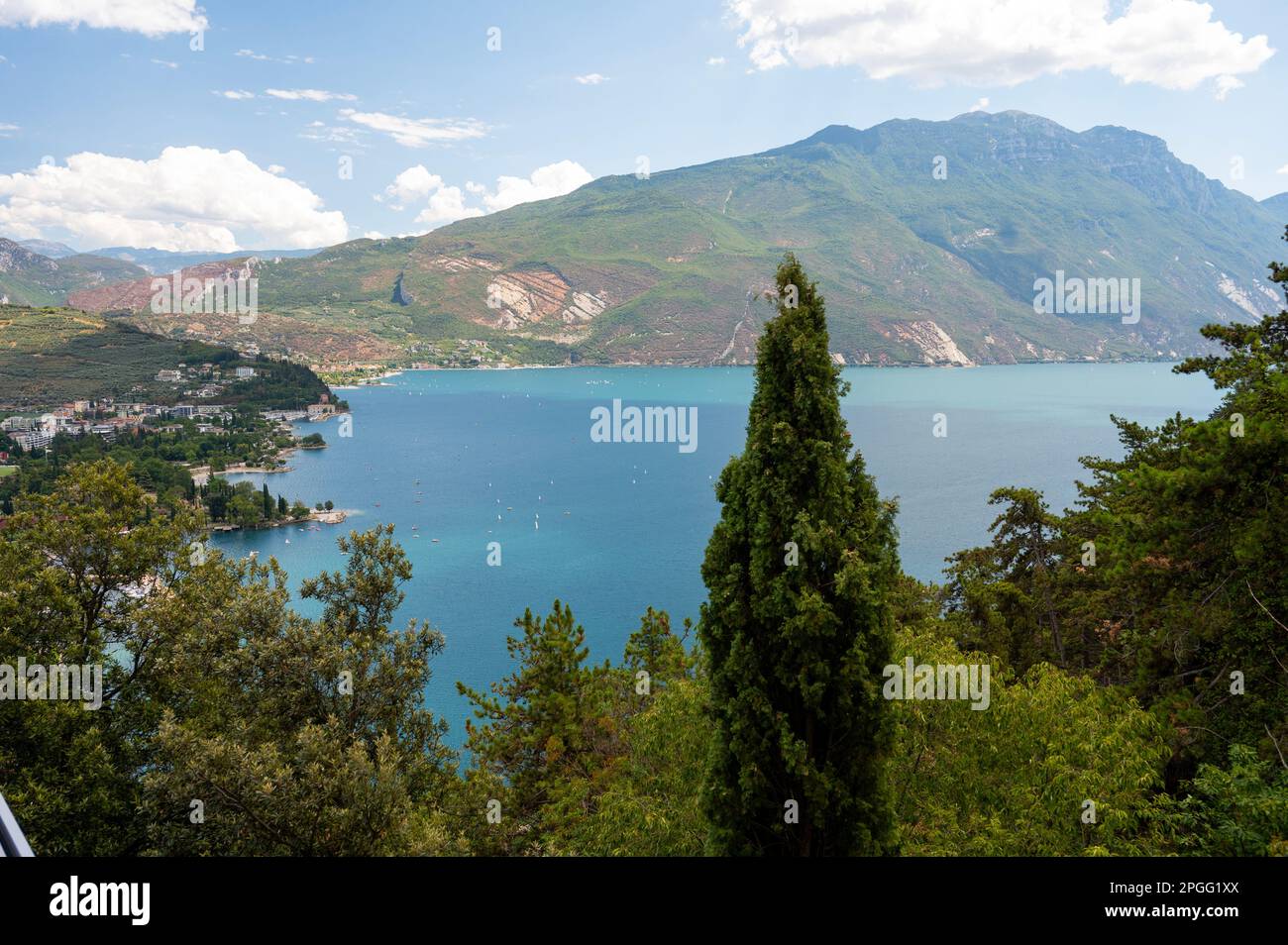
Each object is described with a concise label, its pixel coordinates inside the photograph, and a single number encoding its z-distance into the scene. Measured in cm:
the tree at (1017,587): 1923
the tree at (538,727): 1822
